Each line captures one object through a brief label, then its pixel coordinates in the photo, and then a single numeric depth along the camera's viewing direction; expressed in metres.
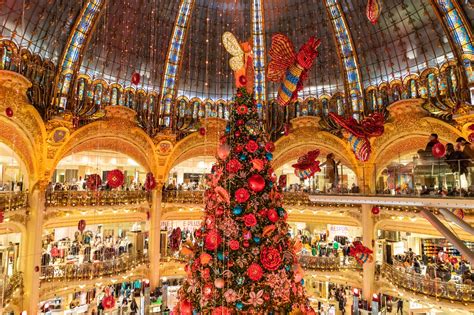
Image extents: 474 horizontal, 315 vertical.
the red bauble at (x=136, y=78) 11.39
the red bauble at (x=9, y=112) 13.16
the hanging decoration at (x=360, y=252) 15.45
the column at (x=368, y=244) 18.62
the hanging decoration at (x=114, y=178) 11.38
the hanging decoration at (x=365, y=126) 9.33
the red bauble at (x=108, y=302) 11.91
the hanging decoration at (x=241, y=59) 7.52
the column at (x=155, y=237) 20.58
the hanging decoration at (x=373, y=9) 8.35
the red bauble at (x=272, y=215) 6.63
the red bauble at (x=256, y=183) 6.52
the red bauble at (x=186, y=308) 6.54
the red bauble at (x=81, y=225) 14.31
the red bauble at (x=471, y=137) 13.99
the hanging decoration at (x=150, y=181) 15.56
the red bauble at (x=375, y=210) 17.83
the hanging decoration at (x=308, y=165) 12.27
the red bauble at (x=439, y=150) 8.27
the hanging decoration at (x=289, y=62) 8.00
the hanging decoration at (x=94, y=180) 13.45
